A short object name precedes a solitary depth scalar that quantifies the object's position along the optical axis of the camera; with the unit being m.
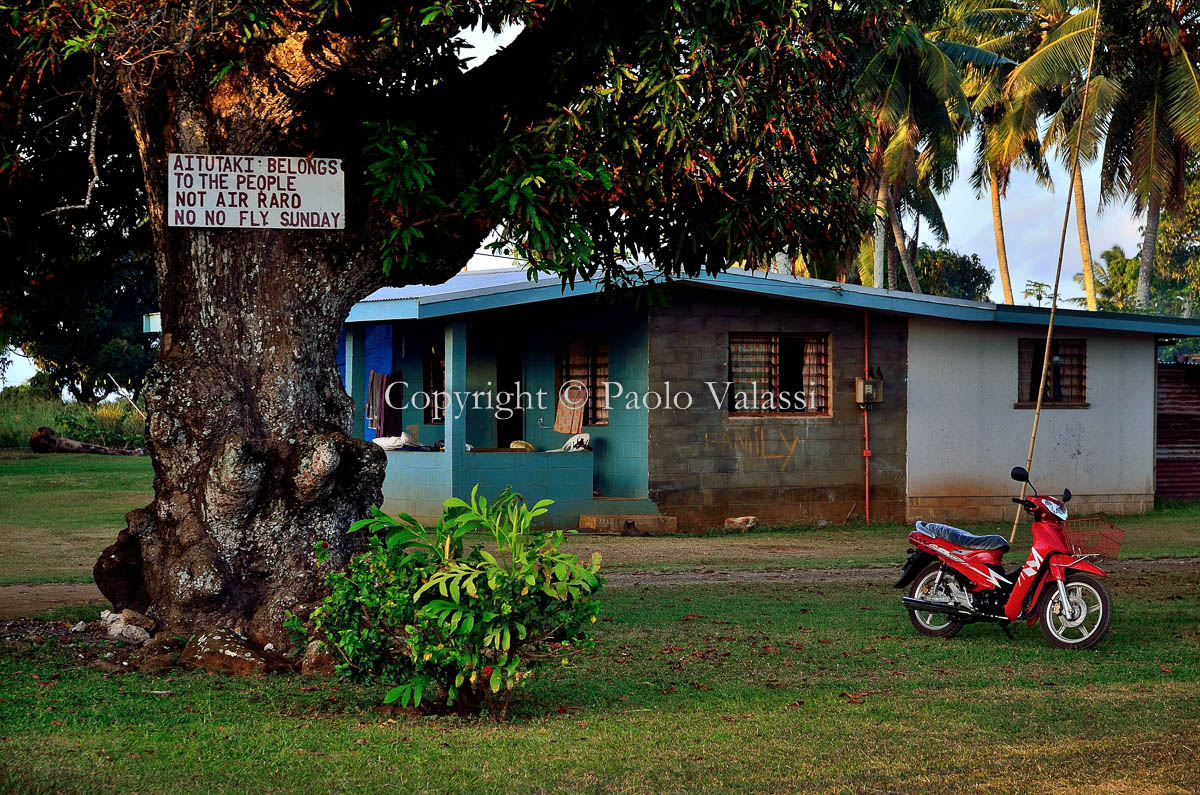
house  17.81
